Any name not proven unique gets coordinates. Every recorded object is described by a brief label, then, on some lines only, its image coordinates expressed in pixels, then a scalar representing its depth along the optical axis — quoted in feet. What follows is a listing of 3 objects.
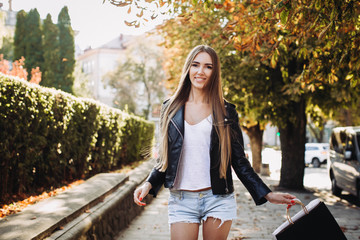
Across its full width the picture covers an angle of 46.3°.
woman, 10.05
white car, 99.60
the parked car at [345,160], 34.40
